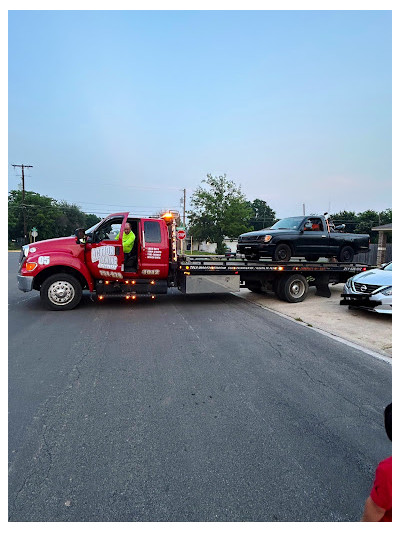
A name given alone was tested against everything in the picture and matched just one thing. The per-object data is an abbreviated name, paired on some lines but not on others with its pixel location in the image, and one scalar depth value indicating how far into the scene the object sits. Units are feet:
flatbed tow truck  25.50
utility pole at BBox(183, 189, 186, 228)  142.57
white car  24.21
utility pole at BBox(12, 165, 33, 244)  178.09
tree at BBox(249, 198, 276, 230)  262.06
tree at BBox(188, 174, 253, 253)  129.59
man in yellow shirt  27.11
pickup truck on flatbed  32.45
